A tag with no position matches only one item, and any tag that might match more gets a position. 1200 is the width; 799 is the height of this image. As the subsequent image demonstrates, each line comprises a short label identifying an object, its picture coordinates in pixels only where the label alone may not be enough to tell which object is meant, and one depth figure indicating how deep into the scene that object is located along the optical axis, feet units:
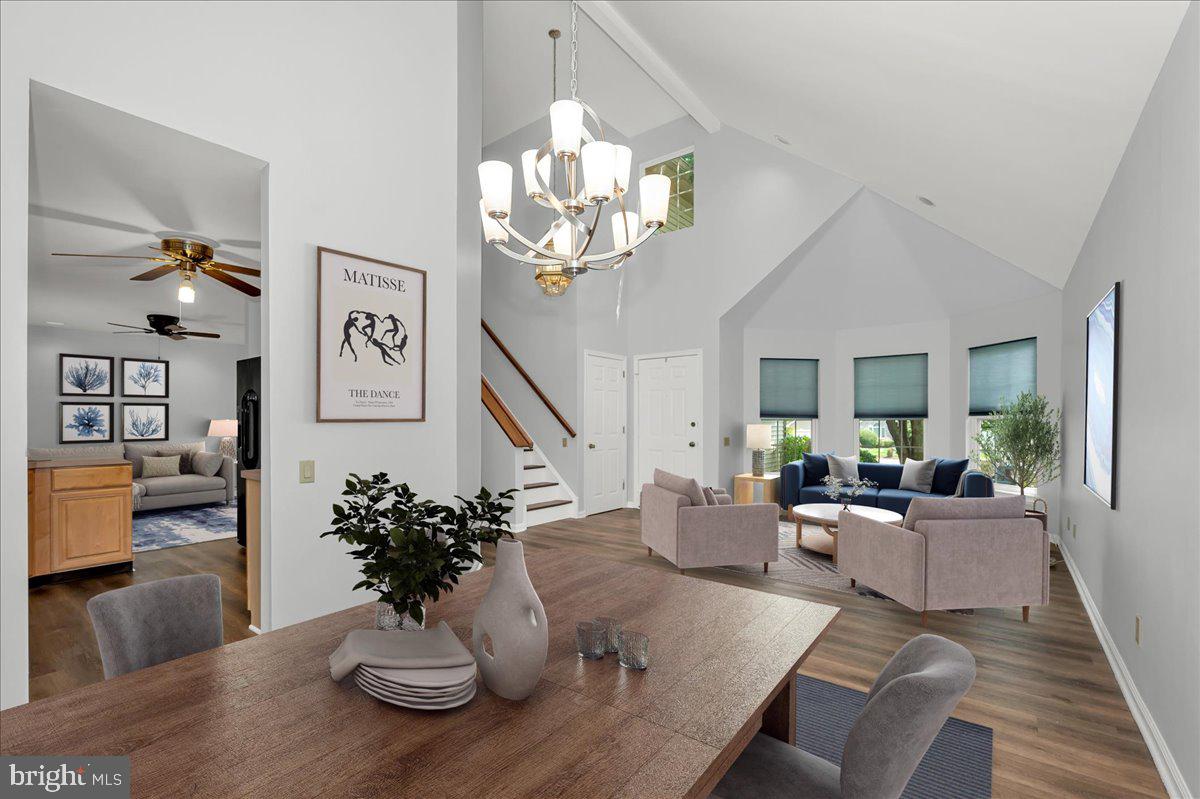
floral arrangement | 17.06
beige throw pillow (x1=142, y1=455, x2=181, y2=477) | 24.09
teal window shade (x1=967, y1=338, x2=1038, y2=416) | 18.44
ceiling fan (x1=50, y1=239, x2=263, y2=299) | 13.10
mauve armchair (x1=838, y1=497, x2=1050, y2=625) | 10.94
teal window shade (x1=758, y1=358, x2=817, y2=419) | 24.13
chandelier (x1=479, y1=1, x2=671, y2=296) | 8.14
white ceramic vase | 3.50
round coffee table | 15.76
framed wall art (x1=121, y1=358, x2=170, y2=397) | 26.22
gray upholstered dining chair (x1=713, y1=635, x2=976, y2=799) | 3.26
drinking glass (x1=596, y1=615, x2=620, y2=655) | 4.25
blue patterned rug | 18.30
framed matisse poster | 9.08
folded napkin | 3.61
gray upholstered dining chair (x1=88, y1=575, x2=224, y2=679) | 4.50
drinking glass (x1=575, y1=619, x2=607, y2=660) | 4.19
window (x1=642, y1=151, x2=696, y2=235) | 23.30
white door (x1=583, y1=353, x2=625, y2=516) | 22.39
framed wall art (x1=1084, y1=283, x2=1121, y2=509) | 8.95
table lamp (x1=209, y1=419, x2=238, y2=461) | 27.37
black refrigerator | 15.02
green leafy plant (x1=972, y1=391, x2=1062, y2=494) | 15.80
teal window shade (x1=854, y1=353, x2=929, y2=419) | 22.41
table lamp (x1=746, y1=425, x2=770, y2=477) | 22.25
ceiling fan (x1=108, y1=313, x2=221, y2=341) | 18.75
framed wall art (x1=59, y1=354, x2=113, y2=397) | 24.53
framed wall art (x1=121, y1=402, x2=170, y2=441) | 26.20
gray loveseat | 22.98
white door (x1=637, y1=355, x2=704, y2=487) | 22.39
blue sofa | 18.21
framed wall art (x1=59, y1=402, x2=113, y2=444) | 24.45
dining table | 2.77
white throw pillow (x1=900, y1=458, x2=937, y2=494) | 20.15
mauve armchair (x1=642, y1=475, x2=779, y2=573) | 14.15
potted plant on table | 3.75
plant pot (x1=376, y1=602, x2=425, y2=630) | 4.20
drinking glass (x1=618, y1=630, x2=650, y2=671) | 3.99
